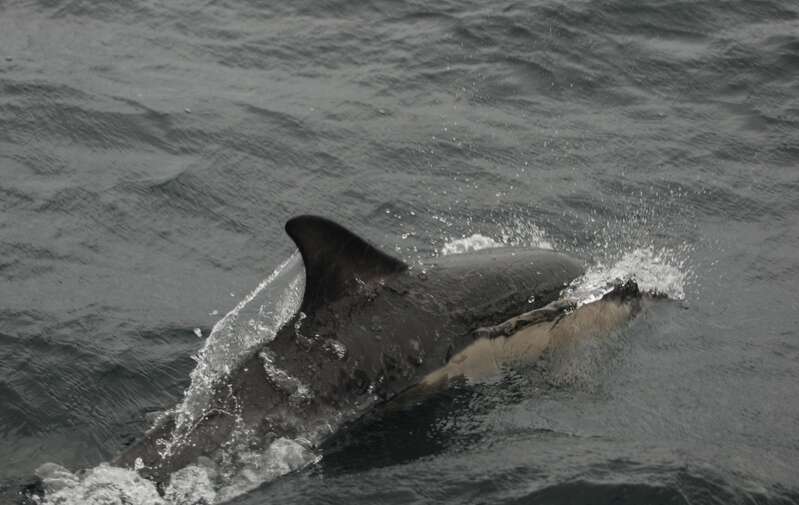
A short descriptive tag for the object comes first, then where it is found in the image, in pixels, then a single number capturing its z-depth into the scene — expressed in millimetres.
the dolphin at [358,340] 15172
